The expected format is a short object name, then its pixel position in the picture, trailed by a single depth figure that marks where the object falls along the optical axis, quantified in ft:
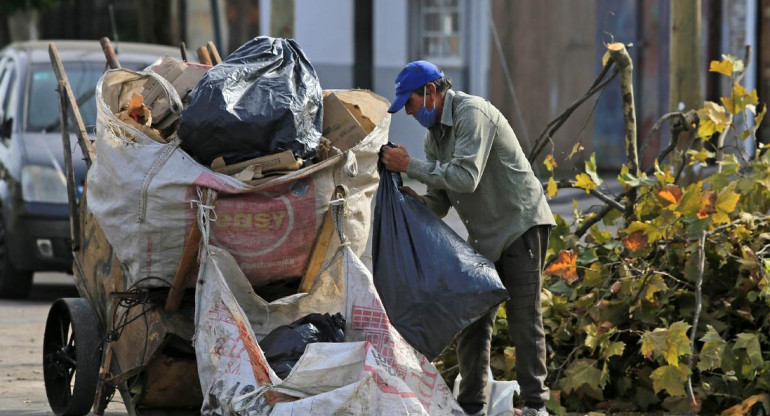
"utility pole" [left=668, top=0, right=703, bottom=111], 50.73
